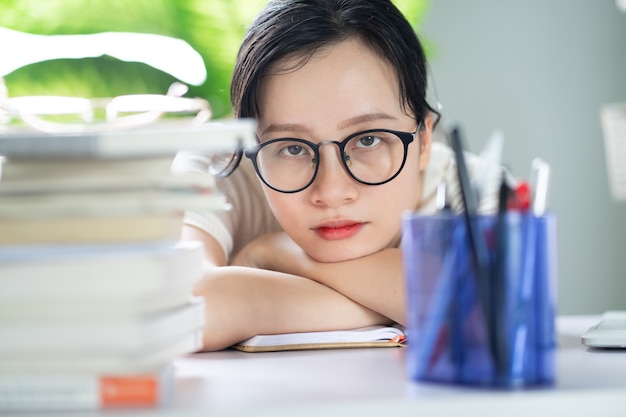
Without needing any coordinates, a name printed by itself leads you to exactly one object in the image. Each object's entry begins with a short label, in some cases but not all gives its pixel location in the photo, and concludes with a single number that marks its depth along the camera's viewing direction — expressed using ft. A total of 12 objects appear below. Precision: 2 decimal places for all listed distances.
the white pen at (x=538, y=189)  2.62
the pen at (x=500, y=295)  2.56
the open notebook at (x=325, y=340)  3.16
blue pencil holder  2.57
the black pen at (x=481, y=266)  2.56
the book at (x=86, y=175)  2.61
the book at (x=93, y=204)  2.60
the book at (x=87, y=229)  2.61
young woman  3.50
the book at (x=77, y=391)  2.54
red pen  2.60
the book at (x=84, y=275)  2.52
